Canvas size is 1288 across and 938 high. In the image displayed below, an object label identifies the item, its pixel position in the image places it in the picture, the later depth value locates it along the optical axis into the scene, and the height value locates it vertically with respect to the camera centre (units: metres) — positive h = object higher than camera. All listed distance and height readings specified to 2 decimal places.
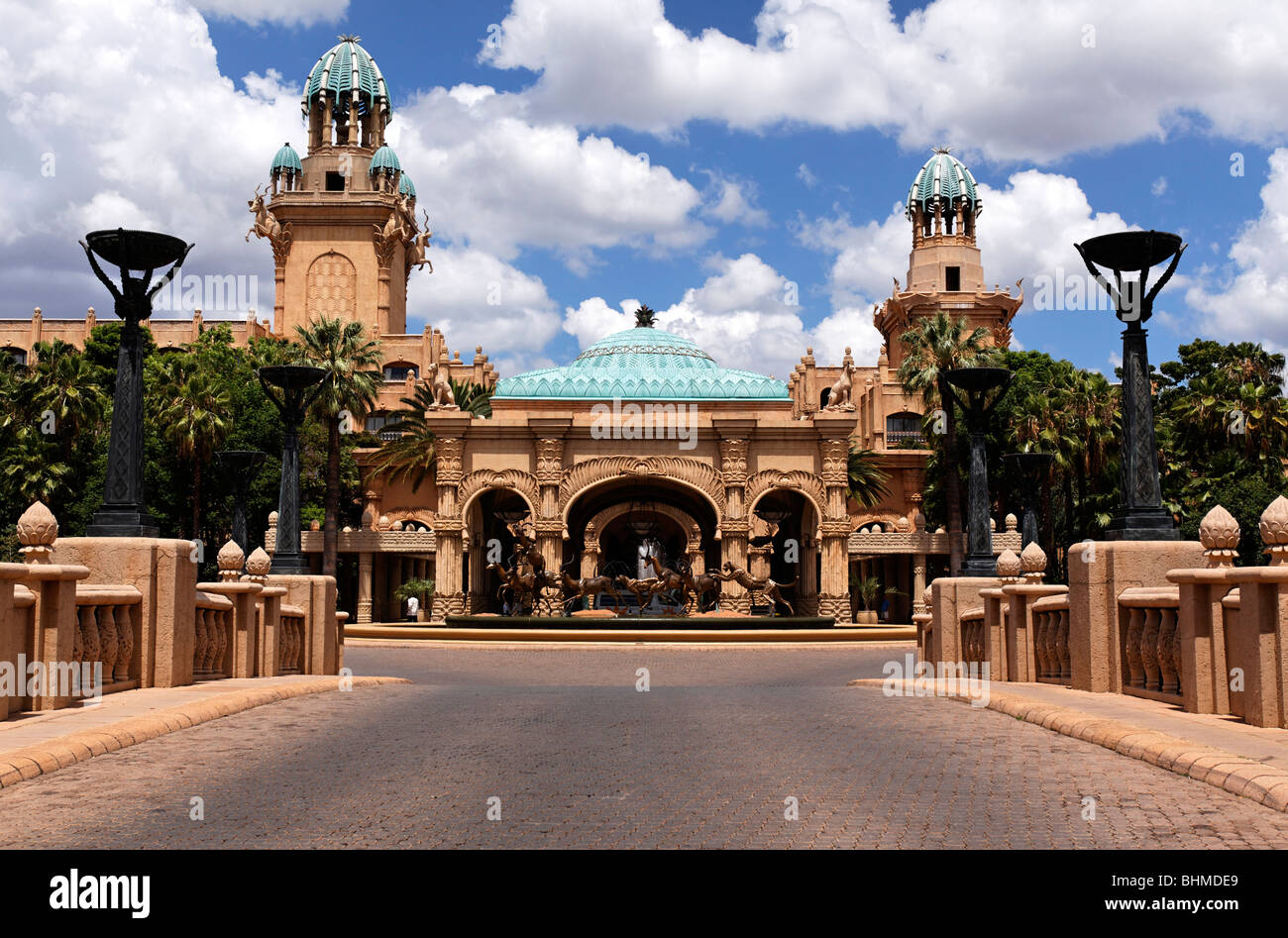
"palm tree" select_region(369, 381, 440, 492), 51.88 +4.41
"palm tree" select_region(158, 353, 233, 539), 45.88 +5.41
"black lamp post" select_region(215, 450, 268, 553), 32.25 +2.34
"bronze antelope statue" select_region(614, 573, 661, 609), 40.62 -1.18
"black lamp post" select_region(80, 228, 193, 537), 13.73 +2.14
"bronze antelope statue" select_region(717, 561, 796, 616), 41.84 -1.08
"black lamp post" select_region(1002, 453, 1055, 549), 28.80 +1.82
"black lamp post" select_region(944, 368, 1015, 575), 20.52 +1.51
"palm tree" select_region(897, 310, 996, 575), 47.16 +7.73
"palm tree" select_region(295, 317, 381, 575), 47.91 +7.19
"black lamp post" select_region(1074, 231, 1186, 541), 13.65 +1.93
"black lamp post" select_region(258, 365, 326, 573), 20.91 +1.94
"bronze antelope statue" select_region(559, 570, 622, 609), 40.59 -1.12
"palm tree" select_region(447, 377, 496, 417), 57.88 +7.48
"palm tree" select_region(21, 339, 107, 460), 47.38 +6.56
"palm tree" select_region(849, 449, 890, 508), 53.72 +3.24
